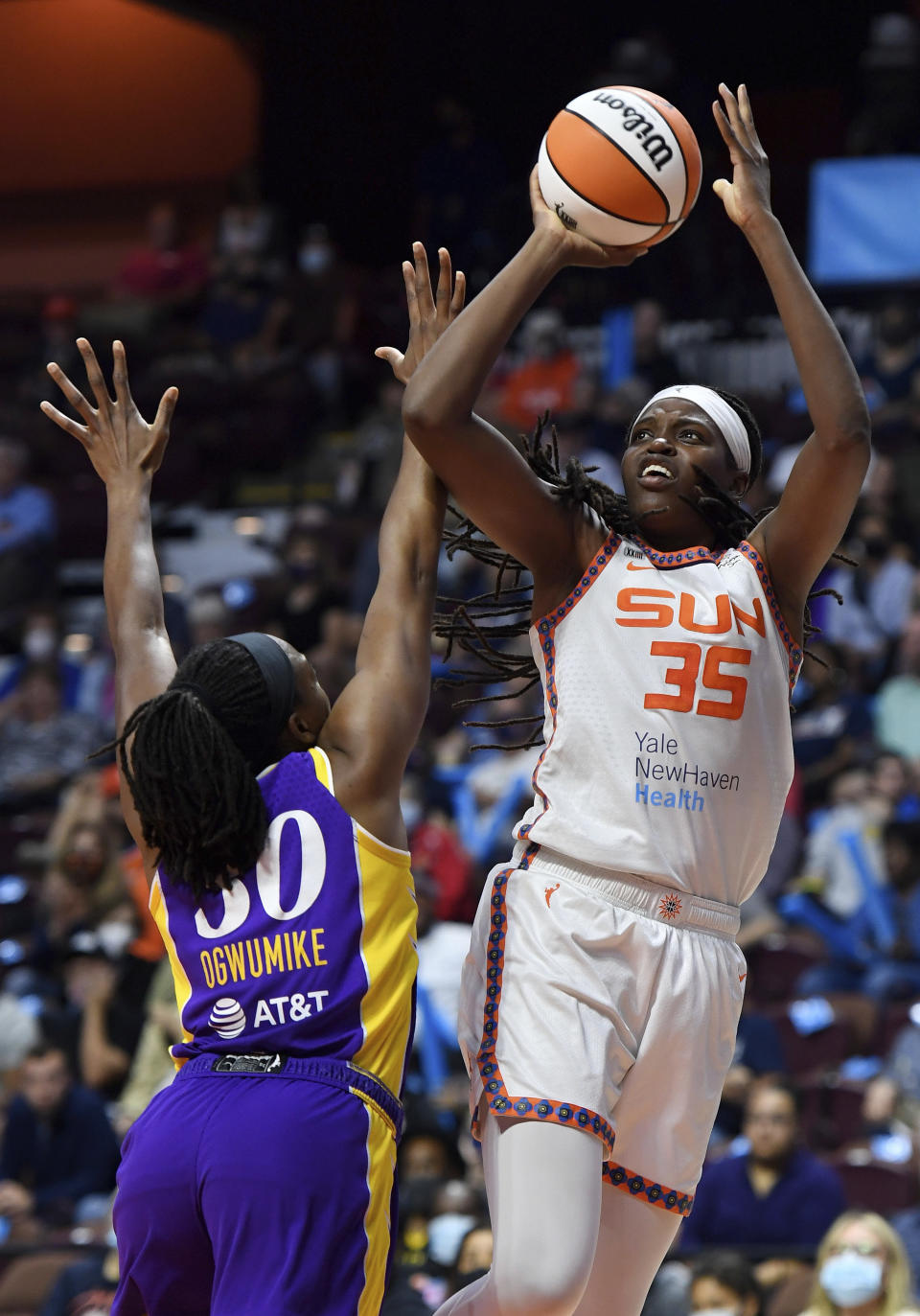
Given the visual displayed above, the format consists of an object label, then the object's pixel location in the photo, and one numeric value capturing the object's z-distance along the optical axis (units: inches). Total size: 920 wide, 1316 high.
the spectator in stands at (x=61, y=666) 902.4
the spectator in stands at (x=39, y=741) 864.3
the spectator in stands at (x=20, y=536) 981.2
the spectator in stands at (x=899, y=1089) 552.7
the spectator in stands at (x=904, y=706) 716.0
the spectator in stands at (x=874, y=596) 767.1
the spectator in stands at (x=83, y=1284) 501.4
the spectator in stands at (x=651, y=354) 936.9
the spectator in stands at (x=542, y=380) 975.0
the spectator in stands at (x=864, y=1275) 440.1
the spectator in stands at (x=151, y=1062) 636.1
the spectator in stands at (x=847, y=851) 650.2
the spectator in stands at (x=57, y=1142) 609.6
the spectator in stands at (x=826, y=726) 706.2
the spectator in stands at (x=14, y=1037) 661.9
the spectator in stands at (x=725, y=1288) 455.8
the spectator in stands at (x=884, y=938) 616.3
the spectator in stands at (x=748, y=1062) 569.9
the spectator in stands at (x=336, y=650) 797.9
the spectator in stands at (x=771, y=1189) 518.0
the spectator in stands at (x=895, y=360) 882.8
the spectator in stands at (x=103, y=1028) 660.7
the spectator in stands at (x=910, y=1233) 490.0
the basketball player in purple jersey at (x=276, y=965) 243.4
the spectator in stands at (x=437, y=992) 626.2
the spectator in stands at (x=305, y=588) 864.3
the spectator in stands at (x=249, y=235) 1195.3
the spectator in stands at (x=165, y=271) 1208.2
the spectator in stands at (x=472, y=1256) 455.8
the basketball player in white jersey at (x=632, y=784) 267.4
